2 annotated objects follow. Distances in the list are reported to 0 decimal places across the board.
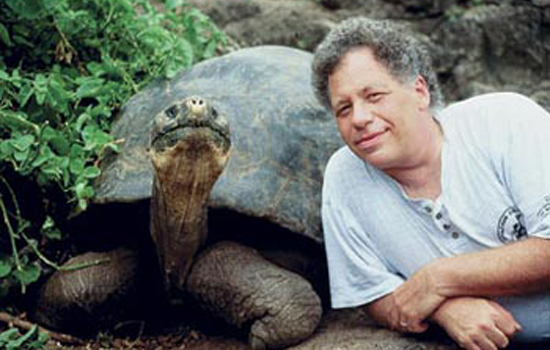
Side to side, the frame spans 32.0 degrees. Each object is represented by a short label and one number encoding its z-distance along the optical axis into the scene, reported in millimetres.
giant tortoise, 3178
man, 2771
